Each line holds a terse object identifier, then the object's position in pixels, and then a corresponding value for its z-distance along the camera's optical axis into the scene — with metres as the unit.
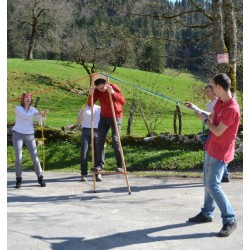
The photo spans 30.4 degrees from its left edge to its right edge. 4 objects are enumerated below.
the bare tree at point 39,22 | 50.78
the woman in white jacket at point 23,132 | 8.62
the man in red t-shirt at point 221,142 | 5.50
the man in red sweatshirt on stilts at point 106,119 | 9.18
